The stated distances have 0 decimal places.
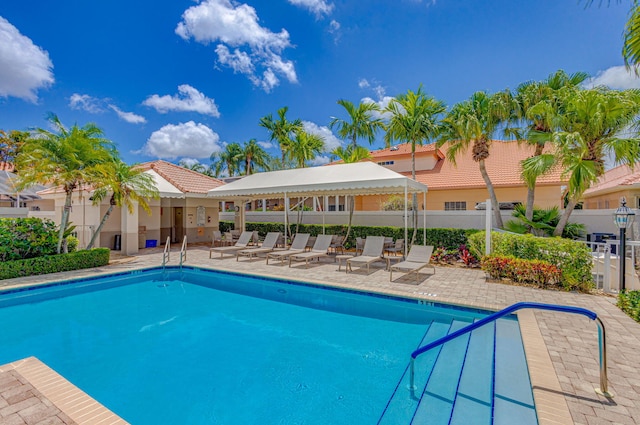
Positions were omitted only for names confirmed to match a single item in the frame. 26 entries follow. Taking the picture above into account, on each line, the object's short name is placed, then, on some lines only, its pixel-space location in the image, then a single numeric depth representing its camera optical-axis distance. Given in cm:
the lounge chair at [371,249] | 1202
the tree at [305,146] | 2209
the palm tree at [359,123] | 1841
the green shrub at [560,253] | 847
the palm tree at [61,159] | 1123
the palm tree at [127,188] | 1386
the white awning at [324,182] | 1206
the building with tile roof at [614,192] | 1556
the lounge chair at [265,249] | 1473
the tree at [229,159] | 4500
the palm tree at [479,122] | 1327
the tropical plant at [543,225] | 1330
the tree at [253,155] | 4400
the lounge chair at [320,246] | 1341
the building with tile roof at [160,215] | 1686
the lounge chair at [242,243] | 1513
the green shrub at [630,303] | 640
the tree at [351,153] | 1799
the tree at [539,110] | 1145
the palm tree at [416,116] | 1438
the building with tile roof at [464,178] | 1875
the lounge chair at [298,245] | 1396
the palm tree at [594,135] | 990
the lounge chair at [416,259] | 1006
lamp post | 763
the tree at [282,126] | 2476
